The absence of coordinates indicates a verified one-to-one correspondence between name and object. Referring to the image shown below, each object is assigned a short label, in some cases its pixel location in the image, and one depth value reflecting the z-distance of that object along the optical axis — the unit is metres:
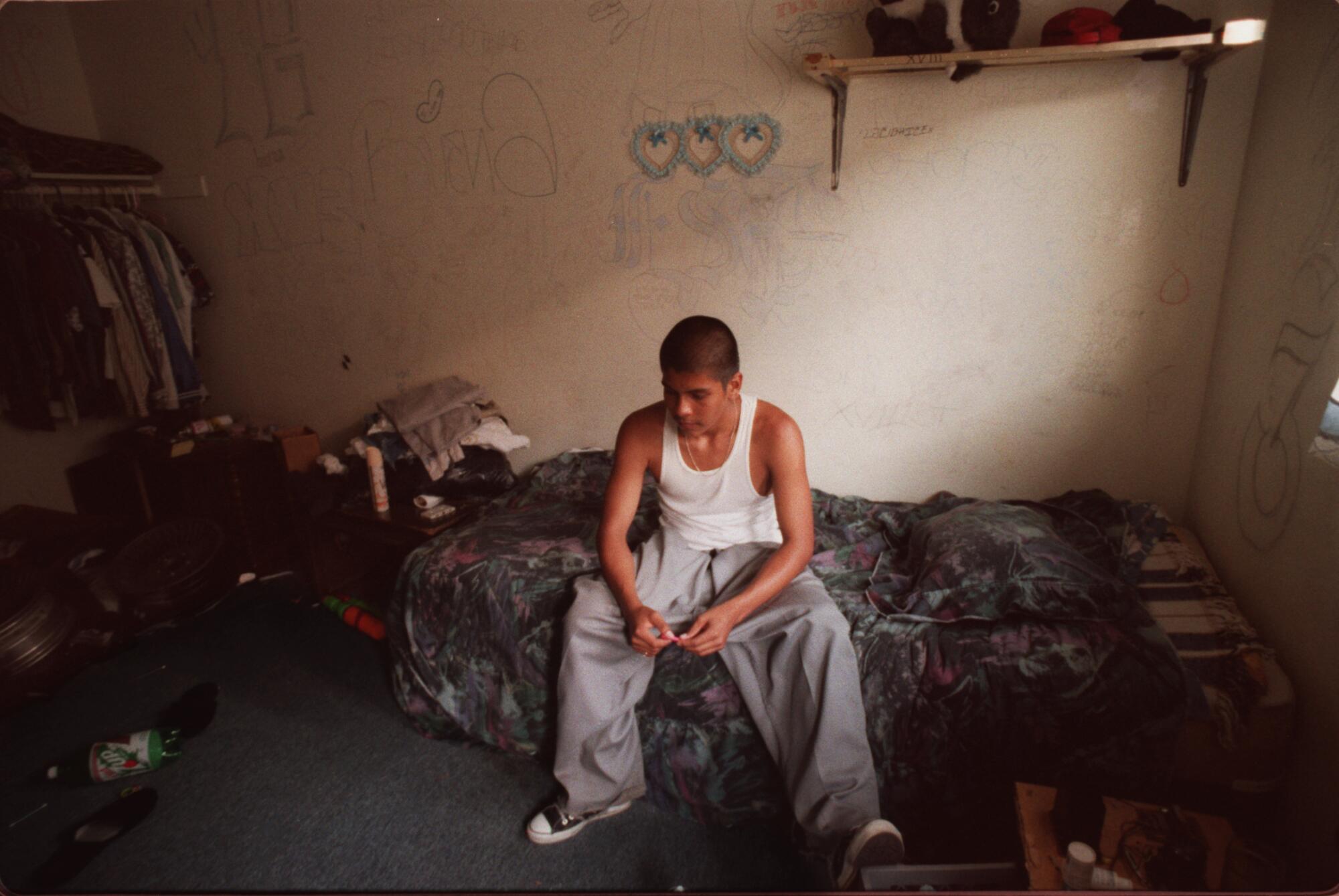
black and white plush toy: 1.76
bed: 1.47
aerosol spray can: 2.46
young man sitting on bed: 1.46
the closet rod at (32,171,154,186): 2.77
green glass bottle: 1.81
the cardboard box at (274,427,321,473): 2.89
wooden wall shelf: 1.64
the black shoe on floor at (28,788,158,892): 1.53
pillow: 1.61
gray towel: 2.56
